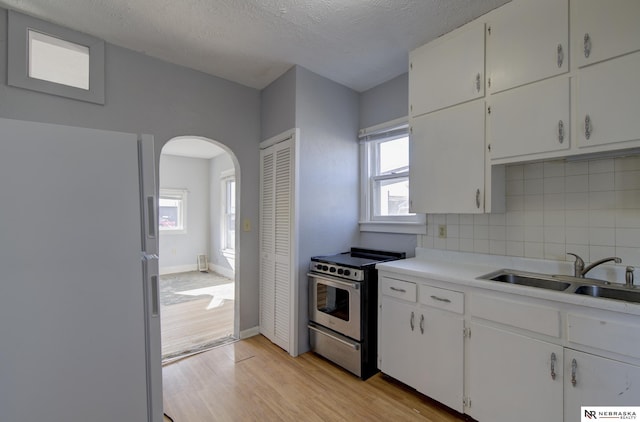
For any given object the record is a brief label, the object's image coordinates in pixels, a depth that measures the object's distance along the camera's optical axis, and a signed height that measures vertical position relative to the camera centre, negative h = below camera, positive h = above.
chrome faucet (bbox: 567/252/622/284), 1.72 -0.35
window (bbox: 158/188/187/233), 6.22 +0.03
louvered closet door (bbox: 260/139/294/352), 2.83 -0.31
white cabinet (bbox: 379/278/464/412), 1.89 -0.96
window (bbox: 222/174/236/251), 6.08 -0.04
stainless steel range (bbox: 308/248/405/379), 2.38 -0.87
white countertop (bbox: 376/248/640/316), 1.43 -0.44
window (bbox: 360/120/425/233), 2.91 +0.31
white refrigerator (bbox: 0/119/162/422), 1.16 -0.28
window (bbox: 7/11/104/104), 2.04 +1.15
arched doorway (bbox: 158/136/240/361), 5.43 -0.23
